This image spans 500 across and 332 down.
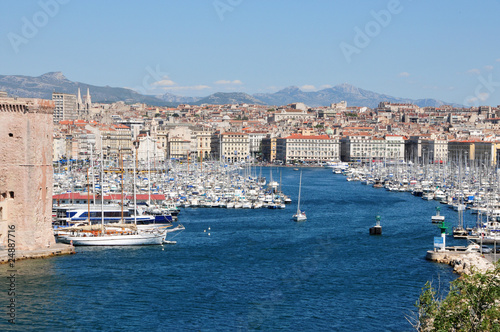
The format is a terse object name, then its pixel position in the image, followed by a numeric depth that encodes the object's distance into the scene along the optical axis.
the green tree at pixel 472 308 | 9.02
